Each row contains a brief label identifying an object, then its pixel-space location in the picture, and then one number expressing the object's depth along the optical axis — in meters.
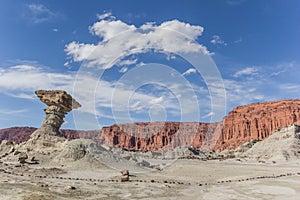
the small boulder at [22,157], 32.56
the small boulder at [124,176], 23.95
